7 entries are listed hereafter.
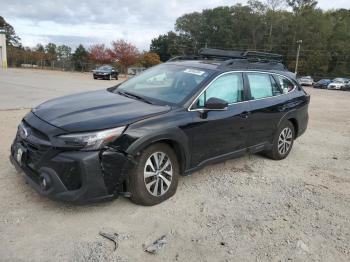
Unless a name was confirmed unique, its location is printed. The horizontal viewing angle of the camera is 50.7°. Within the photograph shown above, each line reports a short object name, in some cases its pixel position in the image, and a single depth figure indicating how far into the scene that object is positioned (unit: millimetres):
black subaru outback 3611
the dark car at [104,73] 32125
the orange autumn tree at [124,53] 49406
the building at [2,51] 47625
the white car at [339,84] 42281
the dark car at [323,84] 45584
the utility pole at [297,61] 65156
